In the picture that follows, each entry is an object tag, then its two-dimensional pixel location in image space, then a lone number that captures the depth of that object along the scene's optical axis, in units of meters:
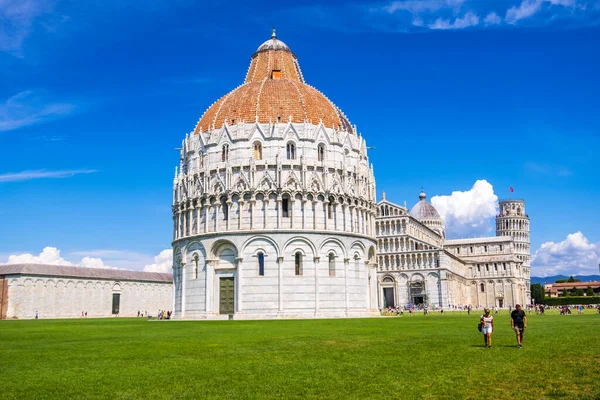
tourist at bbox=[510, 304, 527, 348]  20.28
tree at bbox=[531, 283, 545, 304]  158.30
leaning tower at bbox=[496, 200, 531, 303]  165.88
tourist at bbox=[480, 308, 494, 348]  20.02
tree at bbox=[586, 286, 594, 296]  144.95
